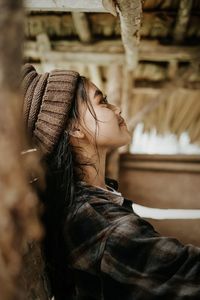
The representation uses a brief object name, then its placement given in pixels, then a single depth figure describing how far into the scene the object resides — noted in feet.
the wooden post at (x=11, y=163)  2.37
